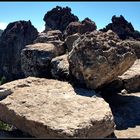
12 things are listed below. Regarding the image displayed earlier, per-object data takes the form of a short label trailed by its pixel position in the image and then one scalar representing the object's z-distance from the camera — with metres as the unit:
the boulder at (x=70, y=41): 9.06
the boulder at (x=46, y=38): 10.23
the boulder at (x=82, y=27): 15.52
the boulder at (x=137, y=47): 10.52
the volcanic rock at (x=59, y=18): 28.58
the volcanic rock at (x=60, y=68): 7.17
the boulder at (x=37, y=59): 7.65
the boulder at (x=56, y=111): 4.84
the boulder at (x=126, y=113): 5.90
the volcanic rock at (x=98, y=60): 6.48
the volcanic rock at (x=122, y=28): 21.55
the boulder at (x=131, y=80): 7.91
